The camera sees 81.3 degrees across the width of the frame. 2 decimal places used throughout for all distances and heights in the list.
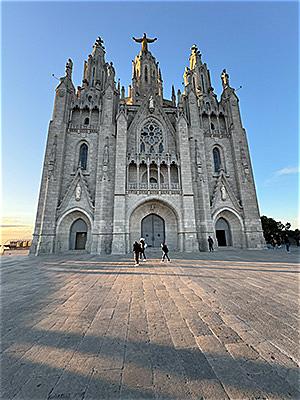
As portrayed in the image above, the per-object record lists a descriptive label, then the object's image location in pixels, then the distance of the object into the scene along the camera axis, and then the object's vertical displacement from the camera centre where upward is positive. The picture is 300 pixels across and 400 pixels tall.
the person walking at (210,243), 17.90 -0.06
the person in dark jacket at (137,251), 9.73 -0.35
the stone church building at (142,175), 18.31 +7.87
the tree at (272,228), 41.09 +3.10
